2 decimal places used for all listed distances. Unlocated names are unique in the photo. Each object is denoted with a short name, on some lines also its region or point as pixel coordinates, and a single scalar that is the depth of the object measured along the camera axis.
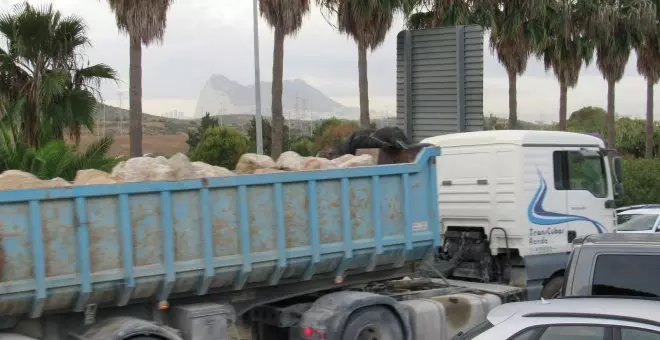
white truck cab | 10.61
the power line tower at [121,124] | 73.70
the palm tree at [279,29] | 20.39
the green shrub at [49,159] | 13.37
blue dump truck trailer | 6.56
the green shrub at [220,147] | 36.88
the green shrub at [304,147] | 39.06
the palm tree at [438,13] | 22.61
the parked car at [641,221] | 17.20
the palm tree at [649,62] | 34.30
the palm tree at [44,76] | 17.05
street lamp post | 21.23
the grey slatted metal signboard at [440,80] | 15.25
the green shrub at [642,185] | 29.39
